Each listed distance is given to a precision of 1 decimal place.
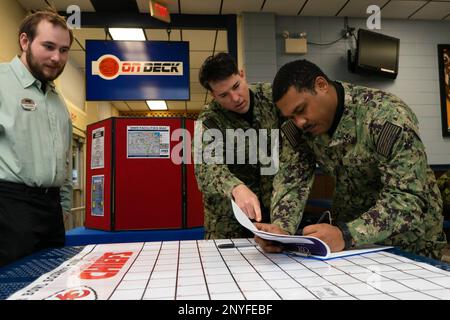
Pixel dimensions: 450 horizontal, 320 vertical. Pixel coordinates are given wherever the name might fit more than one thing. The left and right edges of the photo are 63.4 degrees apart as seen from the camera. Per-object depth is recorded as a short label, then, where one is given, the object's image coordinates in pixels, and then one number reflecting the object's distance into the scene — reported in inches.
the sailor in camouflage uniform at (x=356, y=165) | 44.9
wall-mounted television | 185.6
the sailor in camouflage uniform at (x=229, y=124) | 65.2
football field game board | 29.6
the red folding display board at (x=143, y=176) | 97.4
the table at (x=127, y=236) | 92.0
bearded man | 53.7
